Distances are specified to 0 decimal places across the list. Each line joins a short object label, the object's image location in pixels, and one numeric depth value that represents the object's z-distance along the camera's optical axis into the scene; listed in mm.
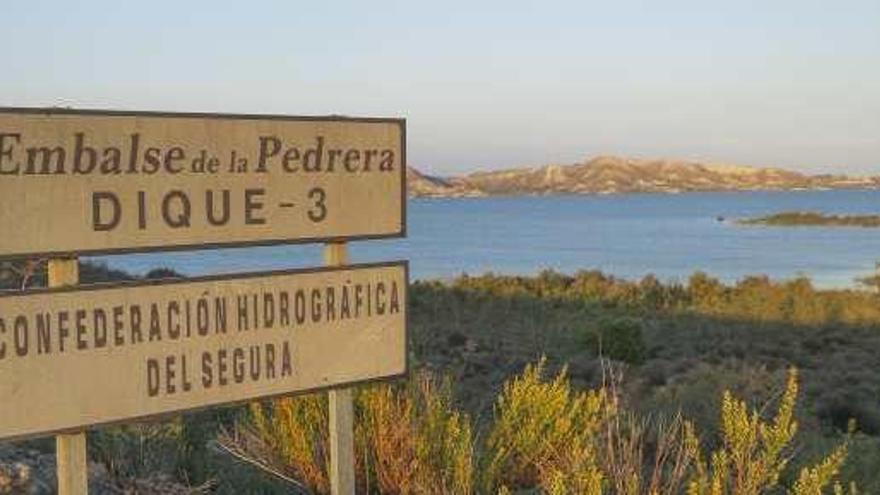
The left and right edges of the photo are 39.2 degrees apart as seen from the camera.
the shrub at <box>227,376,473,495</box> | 5570
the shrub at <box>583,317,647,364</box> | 23750
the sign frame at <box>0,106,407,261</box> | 3898
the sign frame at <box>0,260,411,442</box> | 3865
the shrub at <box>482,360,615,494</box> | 5777
